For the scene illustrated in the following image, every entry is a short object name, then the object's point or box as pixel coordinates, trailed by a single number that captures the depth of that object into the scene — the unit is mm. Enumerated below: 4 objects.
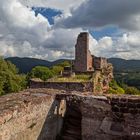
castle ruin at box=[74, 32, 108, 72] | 25637
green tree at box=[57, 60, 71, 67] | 34090
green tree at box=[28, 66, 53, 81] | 27639
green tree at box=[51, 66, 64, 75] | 29243
